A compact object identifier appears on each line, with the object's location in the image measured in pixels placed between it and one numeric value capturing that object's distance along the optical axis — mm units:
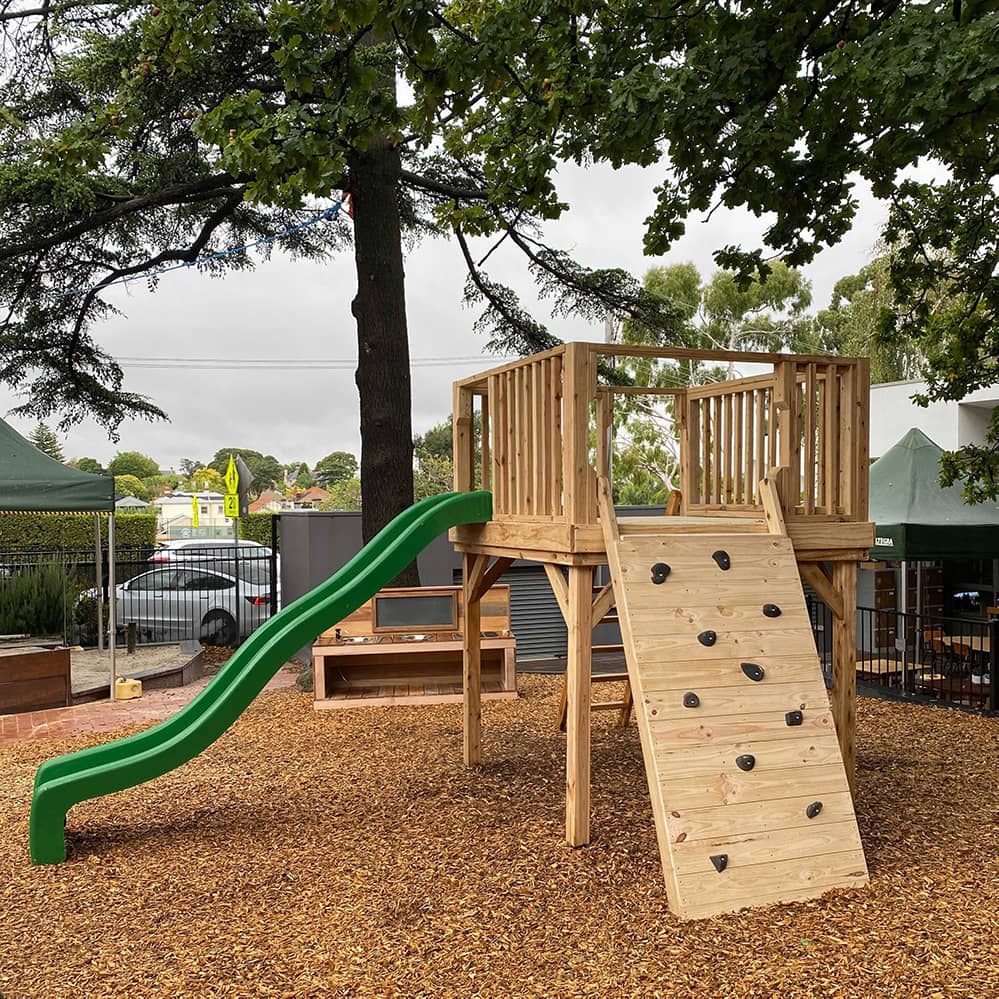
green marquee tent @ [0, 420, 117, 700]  8984
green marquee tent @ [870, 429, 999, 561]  10344
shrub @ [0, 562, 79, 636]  12305
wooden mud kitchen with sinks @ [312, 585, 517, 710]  9516
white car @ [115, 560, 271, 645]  14727
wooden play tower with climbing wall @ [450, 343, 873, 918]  4523
